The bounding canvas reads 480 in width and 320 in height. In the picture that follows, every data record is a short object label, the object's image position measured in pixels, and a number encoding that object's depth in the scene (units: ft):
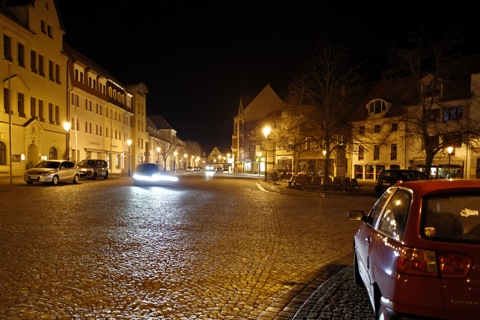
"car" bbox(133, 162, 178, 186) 97.96
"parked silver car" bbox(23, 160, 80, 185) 84.17
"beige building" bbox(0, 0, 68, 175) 103.41
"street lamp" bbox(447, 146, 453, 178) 104.75
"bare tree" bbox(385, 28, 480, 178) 83.66
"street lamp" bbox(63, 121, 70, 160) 101.61
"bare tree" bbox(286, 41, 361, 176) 97.09
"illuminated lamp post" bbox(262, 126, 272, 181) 119.60
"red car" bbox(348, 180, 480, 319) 9.62
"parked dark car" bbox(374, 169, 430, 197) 74.59
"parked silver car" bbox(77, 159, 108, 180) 114.01
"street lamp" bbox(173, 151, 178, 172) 353.84
